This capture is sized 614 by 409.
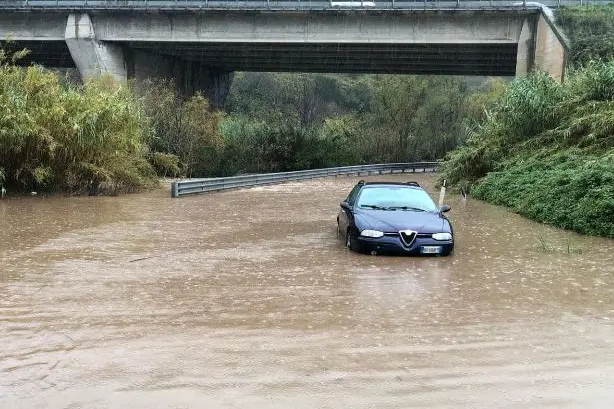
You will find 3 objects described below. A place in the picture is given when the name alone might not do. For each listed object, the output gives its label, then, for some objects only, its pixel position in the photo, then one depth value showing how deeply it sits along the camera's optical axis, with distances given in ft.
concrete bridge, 107.24
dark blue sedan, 35.12
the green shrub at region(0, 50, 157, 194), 65.92
